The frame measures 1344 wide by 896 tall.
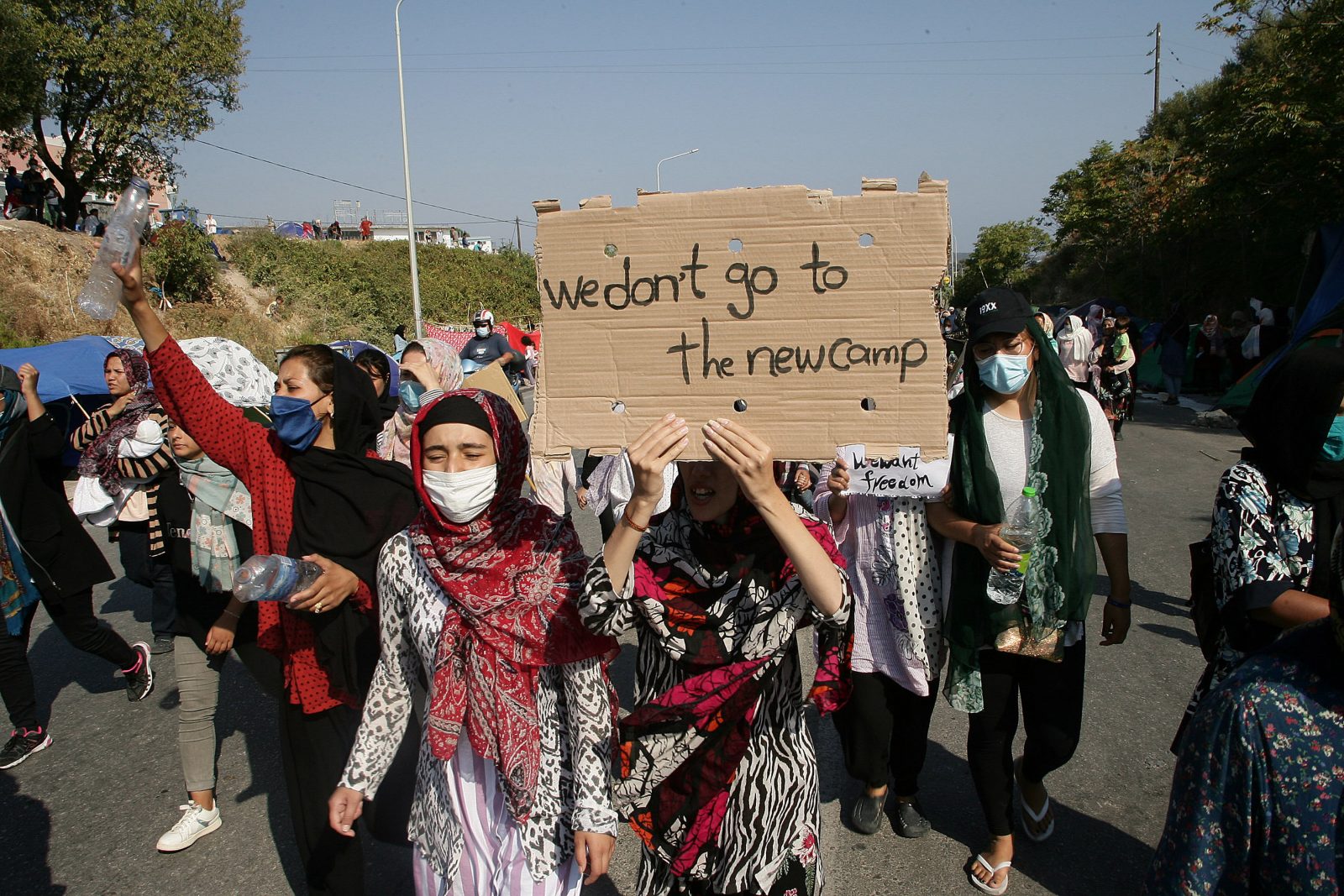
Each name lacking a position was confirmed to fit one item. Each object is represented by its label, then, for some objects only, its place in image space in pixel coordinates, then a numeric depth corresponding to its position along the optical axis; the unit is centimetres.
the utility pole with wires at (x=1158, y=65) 3812
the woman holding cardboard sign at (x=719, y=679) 204
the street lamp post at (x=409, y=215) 2200
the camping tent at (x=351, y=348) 751
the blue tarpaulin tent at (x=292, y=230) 4034
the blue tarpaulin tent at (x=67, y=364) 949
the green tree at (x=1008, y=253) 5350
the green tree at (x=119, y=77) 2345
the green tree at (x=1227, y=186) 1521
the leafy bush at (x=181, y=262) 2534
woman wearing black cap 290
